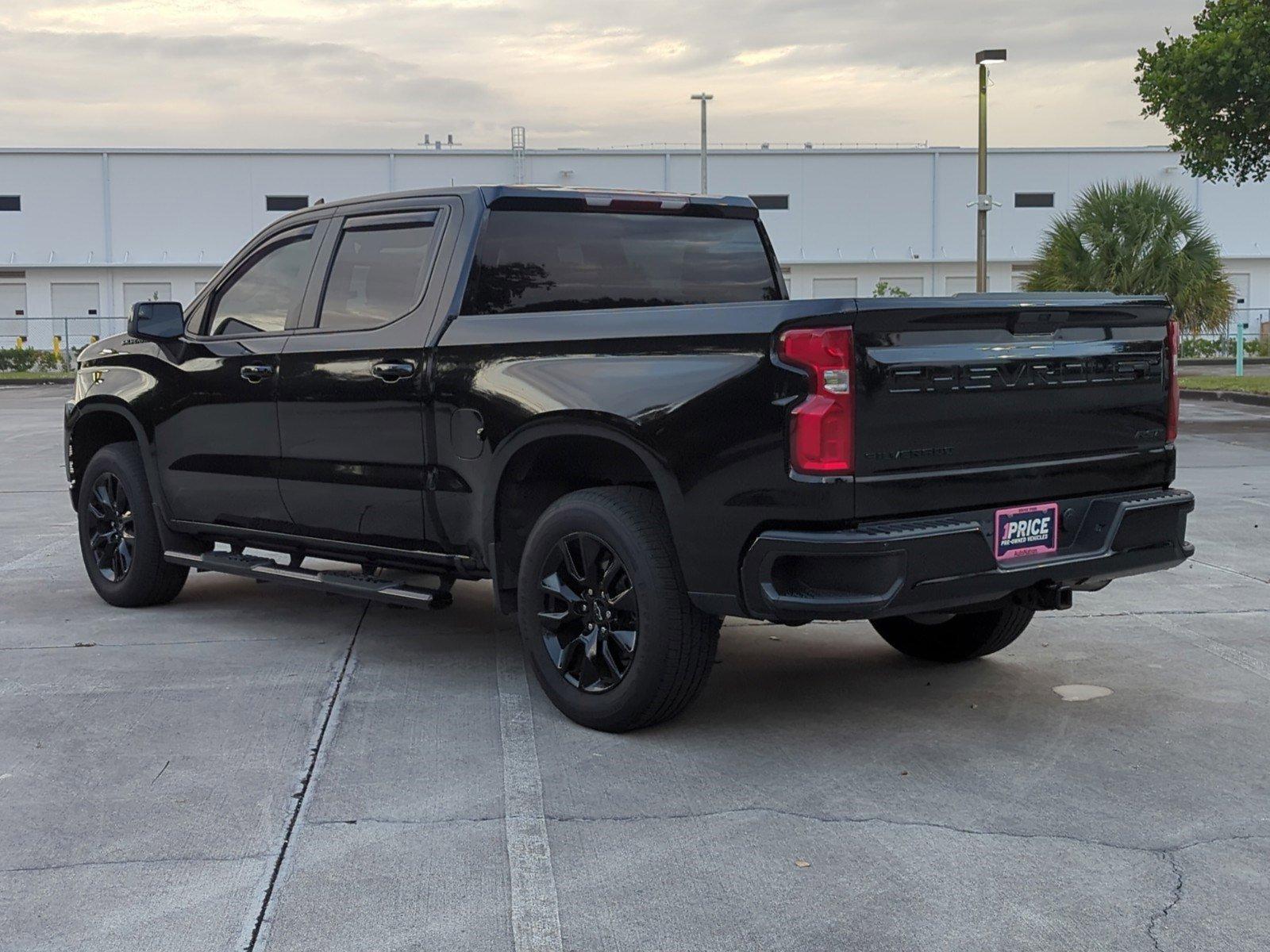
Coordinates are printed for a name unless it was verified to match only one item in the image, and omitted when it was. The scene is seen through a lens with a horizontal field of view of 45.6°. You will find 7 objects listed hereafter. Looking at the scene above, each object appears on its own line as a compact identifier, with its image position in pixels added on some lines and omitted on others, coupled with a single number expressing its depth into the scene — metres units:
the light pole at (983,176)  25.62
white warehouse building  49.94
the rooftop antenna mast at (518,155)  49.47
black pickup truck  4.57
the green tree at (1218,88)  21.08
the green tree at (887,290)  37.75
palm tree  27.11
